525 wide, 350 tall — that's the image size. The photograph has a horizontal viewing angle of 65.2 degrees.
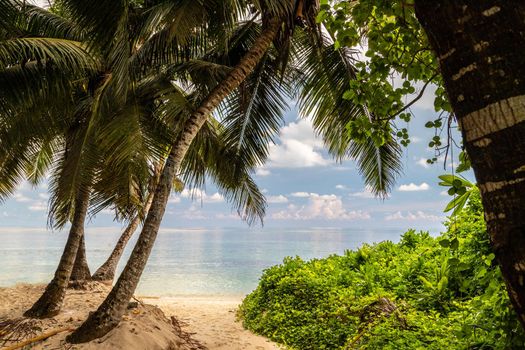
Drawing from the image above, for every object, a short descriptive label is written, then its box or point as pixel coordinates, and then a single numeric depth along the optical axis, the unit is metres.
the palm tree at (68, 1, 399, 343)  5.15
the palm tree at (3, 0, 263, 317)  6.42
